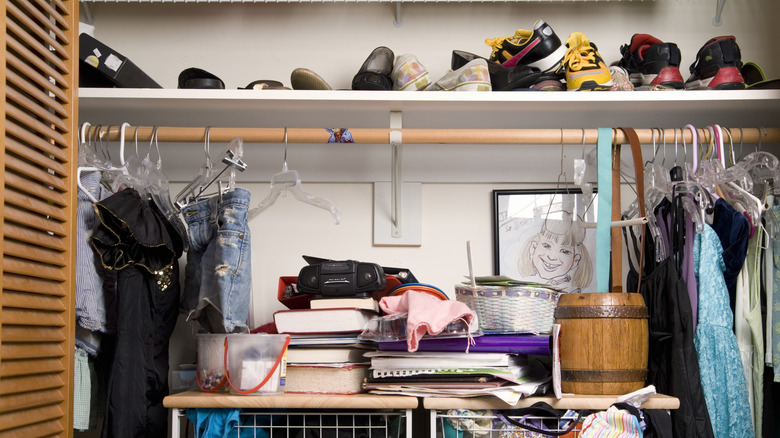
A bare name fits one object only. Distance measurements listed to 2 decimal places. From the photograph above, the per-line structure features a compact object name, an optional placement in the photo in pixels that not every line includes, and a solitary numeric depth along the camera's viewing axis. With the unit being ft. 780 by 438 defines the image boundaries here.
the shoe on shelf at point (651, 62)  6.63
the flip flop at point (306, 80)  6.36
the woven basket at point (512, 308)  5.56
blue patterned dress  5.72
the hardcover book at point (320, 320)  5.51
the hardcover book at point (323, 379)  5.46
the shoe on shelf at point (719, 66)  6.49
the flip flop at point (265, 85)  6.47
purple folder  5.31
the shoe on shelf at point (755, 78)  6.48
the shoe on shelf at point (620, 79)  6.59
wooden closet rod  6.37
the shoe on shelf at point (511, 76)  6.45
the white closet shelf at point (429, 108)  6.31
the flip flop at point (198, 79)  6.46
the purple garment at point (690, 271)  5.85
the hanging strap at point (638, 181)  6.01
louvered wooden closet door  4.51
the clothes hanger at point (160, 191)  6.13
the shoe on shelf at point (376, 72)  6.46
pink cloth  5.08
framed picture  7.01
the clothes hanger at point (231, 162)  5.96
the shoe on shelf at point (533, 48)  6.45
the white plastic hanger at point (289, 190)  6.20
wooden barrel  5.19
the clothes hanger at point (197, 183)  6.23
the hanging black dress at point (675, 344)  5.45
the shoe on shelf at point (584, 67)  6.40
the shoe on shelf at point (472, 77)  6.34
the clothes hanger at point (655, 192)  6.04
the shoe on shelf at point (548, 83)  6.50
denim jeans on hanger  5.66
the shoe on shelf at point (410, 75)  6.50
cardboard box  6.29
